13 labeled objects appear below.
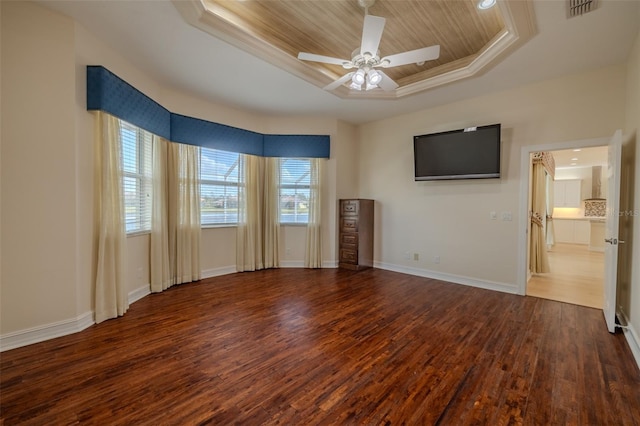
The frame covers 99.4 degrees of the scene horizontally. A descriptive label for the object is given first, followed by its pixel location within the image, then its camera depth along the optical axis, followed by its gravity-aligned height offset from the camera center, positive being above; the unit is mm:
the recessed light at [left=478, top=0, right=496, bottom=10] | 2376 +1802
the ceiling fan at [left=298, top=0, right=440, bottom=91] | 2455 +1503
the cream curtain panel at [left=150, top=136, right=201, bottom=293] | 3830 -137
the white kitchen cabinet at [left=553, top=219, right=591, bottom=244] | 8672 -738
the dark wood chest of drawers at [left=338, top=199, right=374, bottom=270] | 5215 -517
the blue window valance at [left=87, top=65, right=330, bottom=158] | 2787 +1204
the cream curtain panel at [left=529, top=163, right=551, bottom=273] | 5078 -547
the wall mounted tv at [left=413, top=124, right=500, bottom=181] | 4027 +861
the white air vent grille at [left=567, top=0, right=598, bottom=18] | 2262 +1716
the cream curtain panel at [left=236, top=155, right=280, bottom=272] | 5016 -160
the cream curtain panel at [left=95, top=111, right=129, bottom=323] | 2871 -193
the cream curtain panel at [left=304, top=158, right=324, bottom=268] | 5344 -238
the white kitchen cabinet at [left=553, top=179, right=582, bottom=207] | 9109 +526
